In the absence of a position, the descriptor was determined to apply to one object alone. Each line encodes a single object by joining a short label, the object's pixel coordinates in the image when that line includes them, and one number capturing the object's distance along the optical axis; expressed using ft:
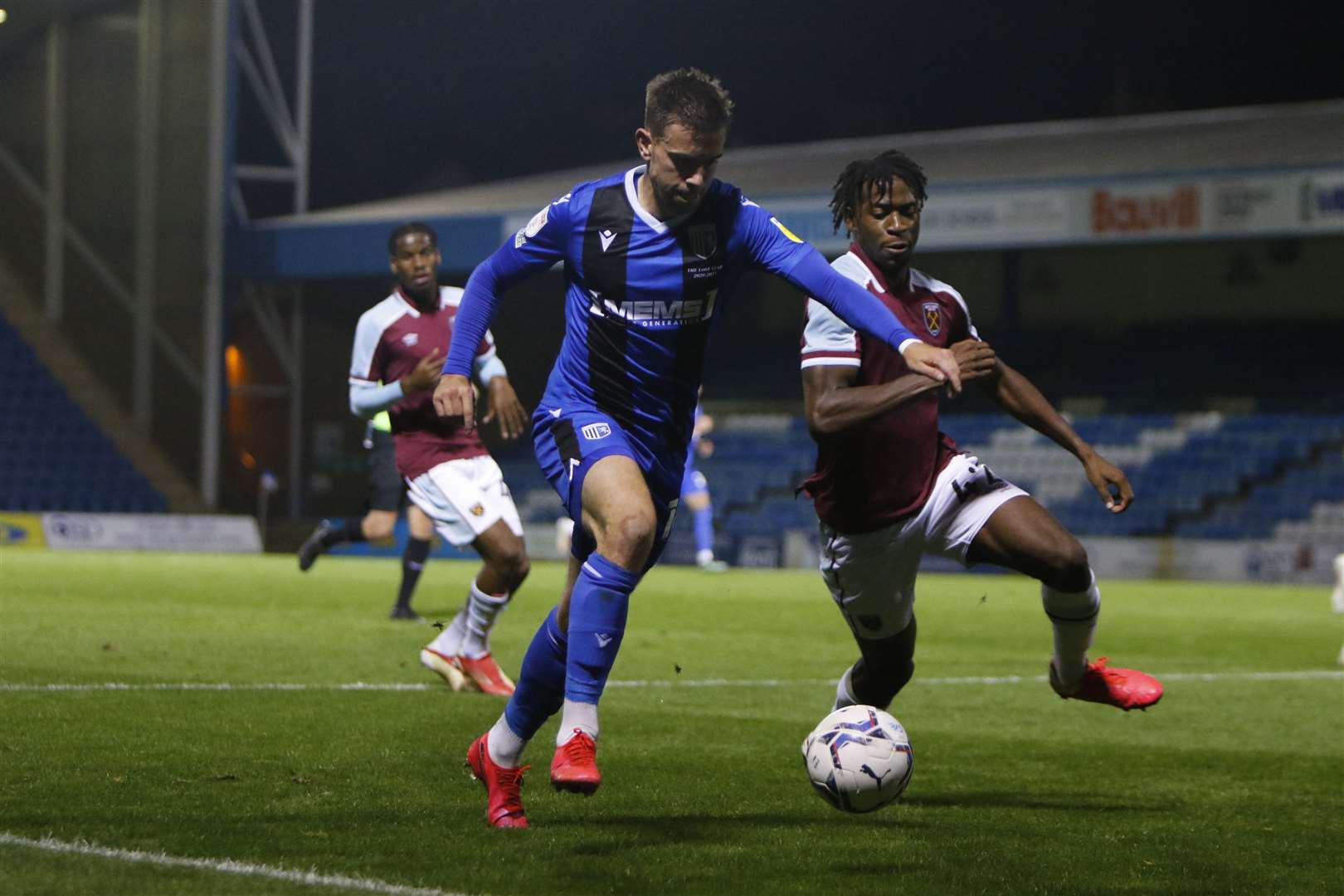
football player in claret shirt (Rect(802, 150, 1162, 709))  36.04
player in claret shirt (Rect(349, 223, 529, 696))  56.44
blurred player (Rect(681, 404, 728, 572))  147.84
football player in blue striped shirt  31.91
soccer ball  31.76
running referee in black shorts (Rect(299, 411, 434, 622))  84.38
